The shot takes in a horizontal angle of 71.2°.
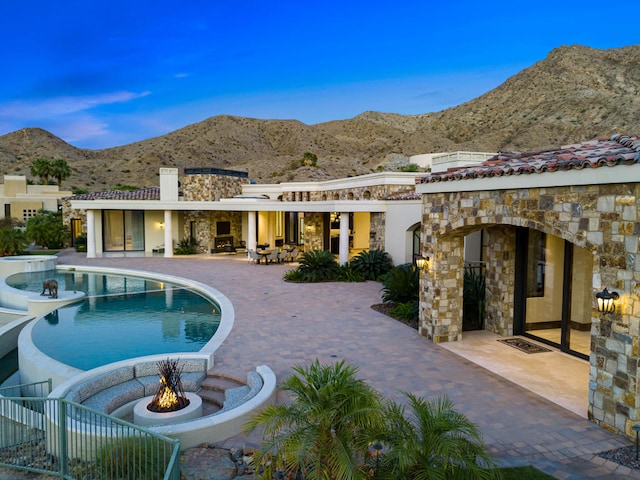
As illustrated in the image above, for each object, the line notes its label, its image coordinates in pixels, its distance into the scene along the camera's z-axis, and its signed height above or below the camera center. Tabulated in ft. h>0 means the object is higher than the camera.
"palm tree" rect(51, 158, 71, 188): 166.36 +19.88
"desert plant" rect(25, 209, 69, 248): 98.58 -2.07
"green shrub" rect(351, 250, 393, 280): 62.69 -5.77
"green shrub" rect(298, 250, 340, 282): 61.62 -6.17
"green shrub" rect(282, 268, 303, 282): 61.36 -7.37
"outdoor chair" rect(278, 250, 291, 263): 77.89 -5.59
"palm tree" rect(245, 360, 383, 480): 13.44 -6.54
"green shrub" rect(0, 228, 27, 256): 84.33 -3.67
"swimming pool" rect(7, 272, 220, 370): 32.35 -9.07
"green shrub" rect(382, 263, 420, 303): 43.37 -6.16
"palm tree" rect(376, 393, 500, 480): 13.32 -6.90
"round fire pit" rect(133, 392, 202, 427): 20.86 -9.16
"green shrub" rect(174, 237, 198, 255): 90.53 -4.90
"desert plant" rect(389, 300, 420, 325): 39.06 -7.98
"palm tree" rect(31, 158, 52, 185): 164.04 +20.07
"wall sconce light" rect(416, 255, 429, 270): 33.37 -2.90
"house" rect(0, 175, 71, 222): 135.74 +7.47
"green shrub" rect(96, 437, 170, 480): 16.11 -8.82
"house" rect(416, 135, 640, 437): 19.29 -1.77
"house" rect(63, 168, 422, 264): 81.84 +1.84
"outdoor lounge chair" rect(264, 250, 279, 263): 77.65 -5.71
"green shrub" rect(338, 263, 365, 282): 61.31 -7.14
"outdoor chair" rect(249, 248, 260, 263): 77.81 -5.61
